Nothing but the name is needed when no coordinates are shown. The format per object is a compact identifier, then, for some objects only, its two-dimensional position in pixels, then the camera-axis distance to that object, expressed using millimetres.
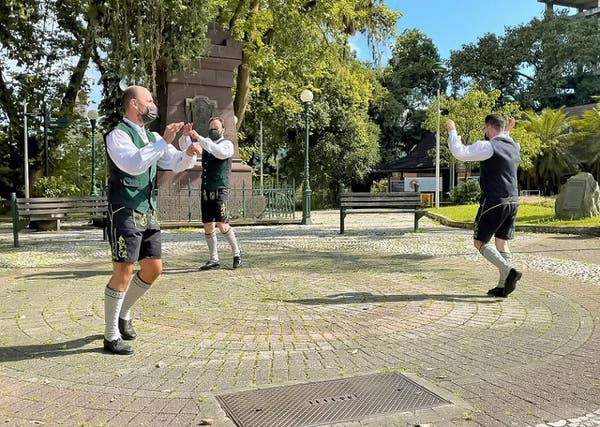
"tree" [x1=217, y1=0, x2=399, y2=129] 18688
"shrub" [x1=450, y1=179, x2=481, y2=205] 26094
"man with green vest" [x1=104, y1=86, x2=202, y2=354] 4074
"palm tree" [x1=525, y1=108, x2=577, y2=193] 38969
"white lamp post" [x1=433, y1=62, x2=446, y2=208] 24353
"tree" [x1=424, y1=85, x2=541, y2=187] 31922
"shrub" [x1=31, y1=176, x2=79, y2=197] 18094
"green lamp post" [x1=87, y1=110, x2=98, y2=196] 20422
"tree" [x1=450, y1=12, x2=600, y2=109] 50500
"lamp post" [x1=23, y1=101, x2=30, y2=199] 18580
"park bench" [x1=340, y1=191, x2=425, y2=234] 13648
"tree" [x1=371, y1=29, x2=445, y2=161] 48250
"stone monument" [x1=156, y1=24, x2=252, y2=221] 16228
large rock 14508
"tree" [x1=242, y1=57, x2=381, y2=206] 36969
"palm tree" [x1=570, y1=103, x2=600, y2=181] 38312
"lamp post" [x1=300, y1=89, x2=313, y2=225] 17484
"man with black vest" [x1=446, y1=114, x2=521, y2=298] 6016
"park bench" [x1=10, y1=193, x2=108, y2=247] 11289
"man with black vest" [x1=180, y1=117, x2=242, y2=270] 7858
